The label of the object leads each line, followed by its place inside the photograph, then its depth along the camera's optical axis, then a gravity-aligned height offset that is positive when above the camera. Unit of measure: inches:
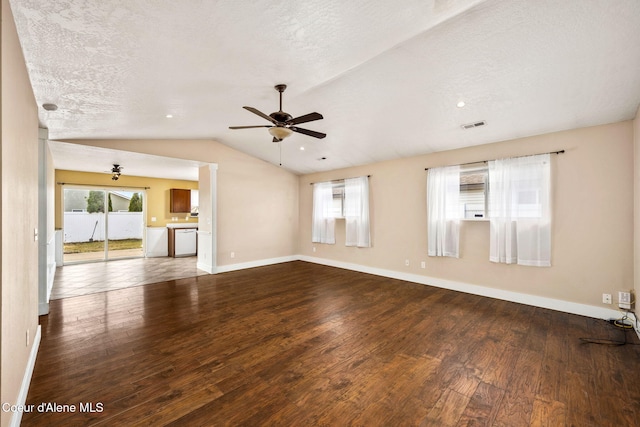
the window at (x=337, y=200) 259.8 +12.7
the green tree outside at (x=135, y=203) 315.3 +11.1
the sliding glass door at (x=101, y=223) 279.6 -11.7
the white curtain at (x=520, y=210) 146.6 +1.9
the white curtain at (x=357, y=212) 232.7 +0.8
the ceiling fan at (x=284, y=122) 116.6 +41.7
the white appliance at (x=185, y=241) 317.1 -35.5
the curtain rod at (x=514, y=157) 143.6 +33.7
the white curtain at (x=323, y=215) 264.7 -2.3
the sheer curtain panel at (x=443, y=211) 180.4 +1.5
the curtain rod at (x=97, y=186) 265.3 +28.9
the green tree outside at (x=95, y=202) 288.8 +11.3
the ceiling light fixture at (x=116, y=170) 244.1 +40.0
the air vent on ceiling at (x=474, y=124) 146.1 +50.3
